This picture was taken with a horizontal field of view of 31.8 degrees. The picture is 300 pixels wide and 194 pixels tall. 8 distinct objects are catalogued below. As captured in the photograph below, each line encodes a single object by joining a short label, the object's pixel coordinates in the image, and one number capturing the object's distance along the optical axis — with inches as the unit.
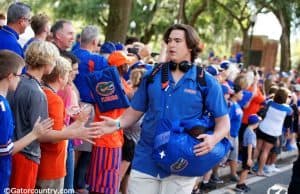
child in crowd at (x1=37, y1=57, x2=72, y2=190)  166.1
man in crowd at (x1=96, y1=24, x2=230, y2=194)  147.9
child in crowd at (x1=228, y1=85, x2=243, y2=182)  313.6
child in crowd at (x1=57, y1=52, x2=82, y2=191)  191.5
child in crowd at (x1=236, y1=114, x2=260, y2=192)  320.5
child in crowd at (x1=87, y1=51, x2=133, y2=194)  230.8
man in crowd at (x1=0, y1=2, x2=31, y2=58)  210.4
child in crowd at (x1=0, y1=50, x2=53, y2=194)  135.8
